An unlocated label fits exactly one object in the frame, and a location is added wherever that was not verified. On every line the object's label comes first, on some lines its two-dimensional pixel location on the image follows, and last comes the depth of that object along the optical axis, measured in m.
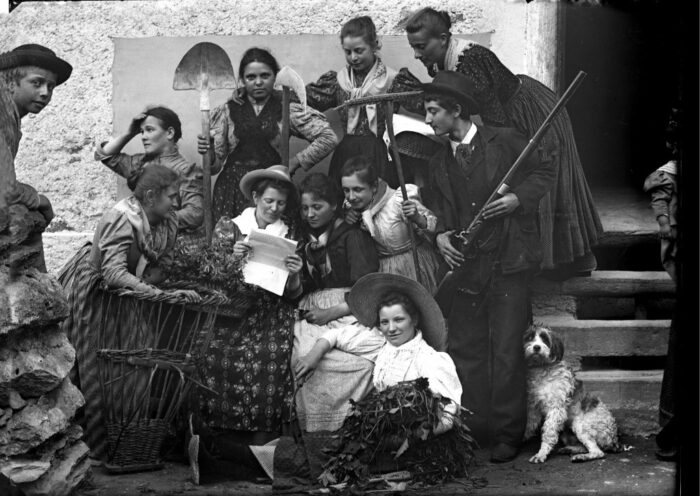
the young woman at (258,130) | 9.56
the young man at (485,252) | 9.19
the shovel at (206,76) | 9.59
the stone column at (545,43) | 9.44
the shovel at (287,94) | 9.54
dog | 9.02
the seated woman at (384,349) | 8.87
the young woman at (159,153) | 9.60
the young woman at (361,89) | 9.48
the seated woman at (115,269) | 9.14
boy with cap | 8.80
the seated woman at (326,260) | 9.32
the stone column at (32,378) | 8.30
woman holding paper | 9.05
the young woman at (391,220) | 9.34
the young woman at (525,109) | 9.34
